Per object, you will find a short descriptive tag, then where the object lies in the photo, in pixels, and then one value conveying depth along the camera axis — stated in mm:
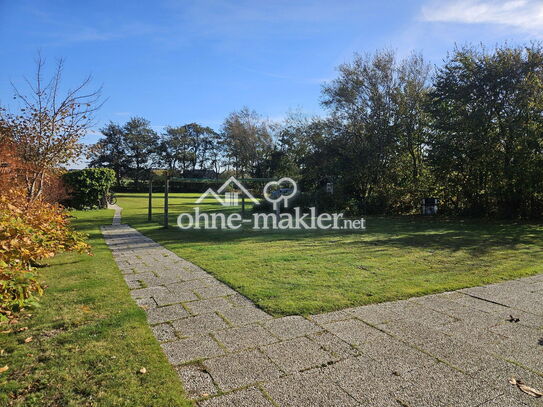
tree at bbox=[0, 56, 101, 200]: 6348
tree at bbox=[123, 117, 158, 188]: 45844
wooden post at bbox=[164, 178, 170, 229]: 10250
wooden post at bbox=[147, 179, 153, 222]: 12616
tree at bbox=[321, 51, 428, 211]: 14438
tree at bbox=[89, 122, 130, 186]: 44656
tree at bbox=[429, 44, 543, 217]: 10477
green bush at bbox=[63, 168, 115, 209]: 16062
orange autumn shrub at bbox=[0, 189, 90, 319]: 3051
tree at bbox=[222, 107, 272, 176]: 35344
